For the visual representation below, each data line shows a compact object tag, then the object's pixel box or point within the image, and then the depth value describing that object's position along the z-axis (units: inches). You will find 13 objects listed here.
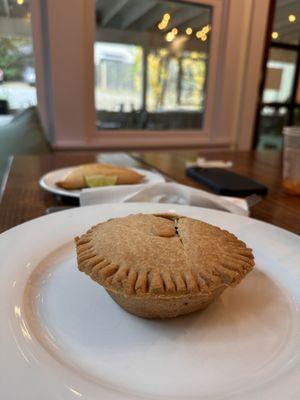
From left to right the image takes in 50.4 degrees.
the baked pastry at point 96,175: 28.3
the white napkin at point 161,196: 24.4
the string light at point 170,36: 94.1
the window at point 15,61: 77.9
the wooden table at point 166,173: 24.2
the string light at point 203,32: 95.4
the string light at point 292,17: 104.1
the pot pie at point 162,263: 12.2
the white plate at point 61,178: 26.2
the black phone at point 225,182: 29.4
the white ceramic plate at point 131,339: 9.3
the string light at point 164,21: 91.2
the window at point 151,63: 87.0
